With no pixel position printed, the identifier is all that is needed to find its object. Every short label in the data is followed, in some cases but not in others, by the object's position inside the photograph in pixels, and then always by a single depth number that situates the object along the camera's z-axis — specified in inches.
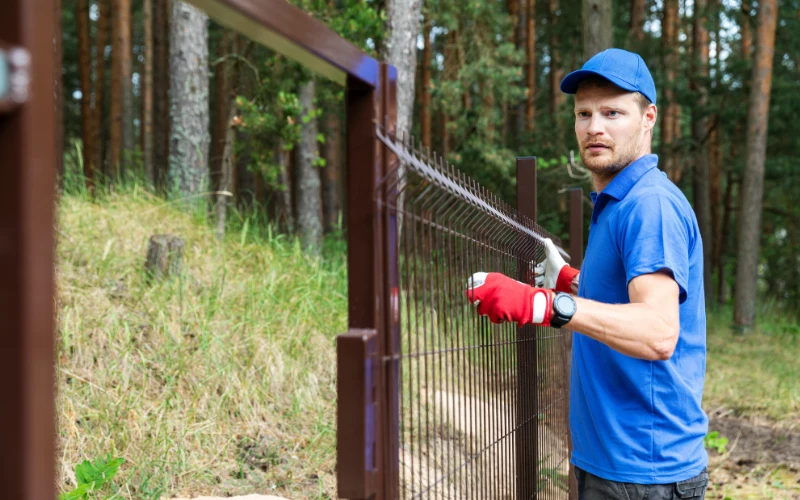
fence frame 30.2
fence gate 62.2
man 80.8
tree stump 226.7
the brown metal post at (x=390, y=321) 65.5
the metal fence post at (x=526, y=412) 120.9
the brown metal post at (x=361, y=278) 61.6
